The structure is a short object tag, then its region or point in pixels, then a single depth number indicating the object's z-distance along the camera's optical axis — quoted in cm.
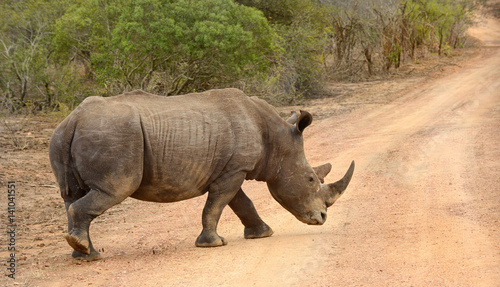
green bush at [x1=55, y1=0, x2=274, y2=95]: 3091
